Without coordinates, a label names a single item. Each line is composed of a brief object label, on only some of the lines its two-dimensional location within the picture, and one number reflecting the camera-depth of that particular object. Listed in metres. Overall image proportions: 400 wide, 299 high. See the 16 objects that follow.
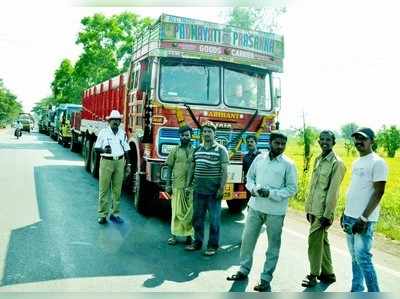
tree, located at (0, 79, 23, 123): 81.49
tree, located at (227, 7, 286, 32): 25.76
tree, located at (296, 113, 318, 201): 12.12
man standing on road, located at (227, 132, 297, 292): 4.95
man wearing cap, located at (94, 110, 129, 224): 7.98
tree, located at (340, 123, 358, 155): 46.88
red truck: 7.78
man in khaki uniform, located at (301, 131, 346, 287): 5.05
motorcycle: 38.41
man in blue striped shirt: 6.34
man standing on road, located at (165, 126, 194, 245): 6.75
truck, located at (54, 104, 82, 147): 27.56
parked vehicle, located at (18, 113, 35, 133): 53.32
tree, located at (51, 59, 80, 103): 56.20
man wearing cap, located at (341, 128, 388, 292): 4.42
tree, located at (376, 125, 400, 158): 58.90
